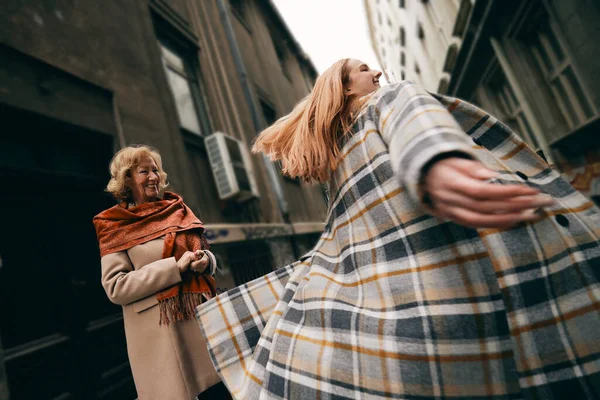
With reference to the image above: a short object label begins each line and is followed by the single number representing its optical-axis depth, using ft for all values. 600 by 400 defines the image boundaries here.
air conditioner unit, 16.67
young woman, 2.12
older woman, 5.20
